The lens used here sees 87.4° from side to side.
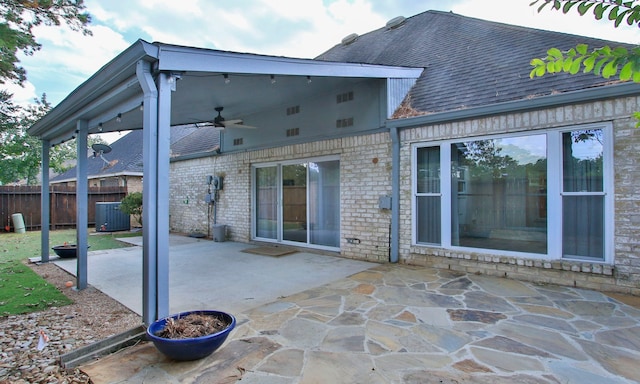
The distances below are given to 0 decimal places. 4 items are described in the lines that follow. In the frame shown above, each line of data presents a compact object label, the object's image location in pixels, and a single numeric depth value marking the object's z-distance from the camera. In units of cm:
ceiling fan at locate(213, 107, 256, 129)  733
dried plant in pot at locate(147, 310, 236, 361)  260
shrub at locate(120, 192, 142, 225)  1178
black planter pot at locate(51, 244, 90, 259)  698
